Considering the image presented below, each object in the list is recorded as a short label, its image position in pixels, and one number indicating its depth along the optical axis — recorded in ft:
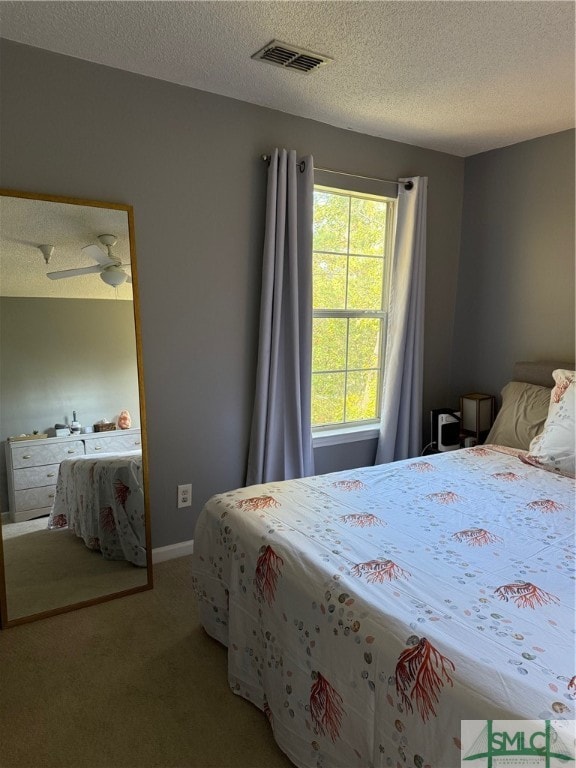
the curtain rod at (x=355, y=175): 9.19
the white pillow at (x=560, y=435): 8.07
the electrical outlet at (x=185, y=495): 9.07
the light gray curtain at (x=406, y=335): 10.80
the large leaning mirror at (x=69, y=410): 7.20
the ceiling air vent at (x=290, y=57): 6.84
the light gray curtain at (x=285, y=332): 9.09
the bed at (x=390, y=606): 3.71
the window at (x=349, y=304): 10.52
